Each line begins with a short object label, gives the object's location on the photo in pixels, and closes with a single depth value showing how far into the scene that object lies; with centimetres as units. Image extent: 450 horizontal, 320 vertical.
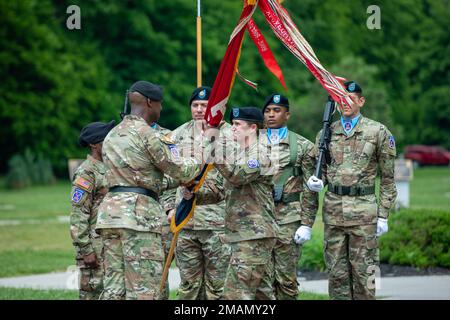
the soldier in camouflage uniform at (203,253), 1947
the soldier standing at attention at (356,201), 1947
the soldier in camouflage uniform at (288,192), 2005
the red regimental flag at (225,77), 1741
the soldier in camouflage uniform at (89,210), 1909
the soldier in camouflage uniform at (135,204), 1636
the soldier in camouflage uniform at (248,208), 1694
